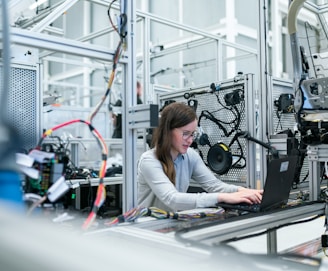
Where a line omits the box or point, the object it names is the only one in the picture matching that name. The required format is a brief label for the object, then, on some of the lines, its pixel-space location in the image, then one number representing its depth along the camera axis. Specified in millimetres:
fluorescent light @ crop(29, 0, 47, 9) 2764
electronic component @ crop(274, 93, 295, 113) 1868
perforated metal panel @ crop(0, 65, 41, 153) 2008
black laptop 1184
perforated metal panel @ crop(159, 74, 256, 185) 1828
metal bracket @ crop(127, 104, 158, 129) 983
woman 1302
